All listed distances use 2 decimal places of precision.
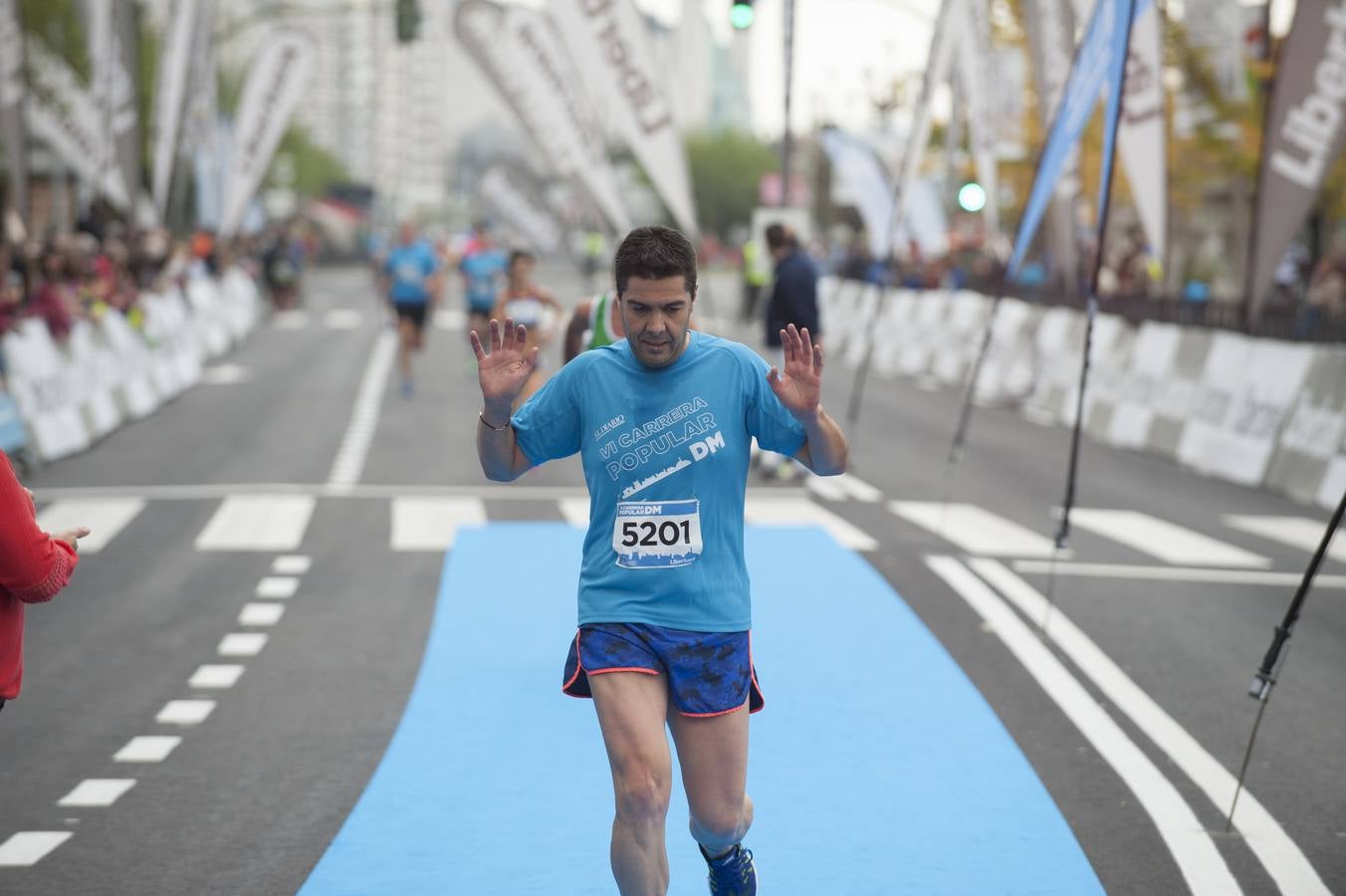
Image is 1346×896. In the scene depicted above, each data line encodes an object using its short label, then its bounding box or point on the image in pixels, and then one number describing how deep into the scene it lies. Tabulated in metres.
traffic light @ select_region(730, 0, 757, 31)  24.06
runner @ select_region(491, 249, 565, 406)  17.00
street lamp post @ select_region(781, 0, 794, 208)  27.59
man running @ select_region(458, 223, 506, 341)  25.66
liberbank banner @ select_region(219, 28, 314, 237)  34.62
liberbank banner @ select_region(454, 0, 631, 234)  24.64
